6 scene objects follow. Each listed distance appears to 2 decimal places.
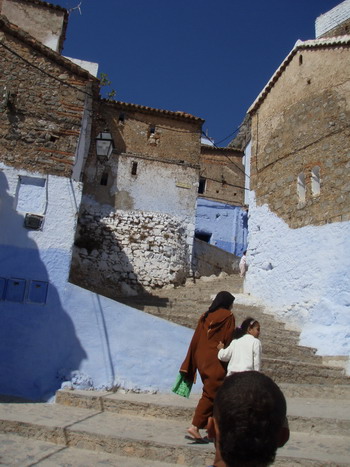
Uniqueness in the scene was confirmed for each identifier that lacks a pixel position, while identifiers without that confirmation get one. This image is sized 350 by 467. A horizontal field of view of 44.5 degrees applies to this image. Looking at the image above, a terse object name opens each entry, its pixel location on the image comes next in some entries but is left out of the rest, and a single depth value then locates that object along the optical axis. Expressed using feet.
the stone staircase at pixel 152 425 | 12.46
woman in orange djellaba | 13.21
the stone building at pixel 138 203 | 45.06
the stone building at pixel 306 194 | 25.89
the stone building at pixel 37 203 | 20.42
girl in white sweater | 13.35
